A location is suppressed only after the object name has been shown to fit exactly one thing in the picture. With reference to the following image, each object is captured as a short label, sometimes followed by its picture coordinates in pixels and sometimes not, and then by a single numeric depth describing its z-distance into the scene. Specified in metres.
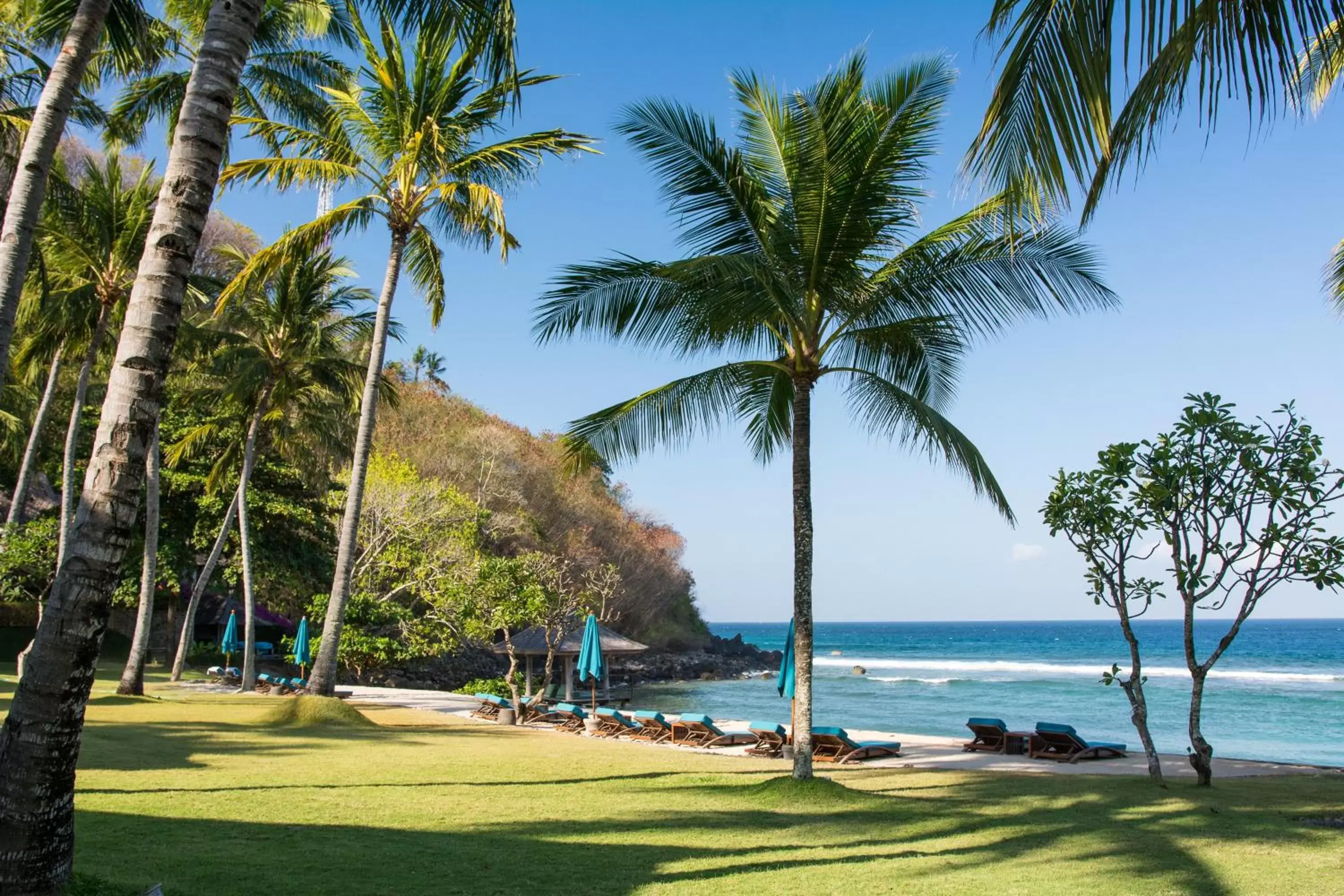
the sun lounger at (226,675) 22.98
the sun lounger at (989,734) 14.77
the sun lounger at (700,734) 15.84
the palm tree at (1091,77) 4.02
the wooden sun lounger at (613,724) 17.06
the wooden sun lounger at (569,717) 17.58
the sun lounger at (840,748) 13.62
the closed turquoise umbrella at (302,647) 23.17
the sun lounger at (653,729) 16.48
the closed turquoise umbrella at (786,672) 15.80
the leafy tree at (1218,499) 9.95
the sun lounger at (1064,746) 13.68
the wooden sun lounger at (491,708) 18.50
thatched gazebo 22.11
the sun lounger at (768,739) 14.46
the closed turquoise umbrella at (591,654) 17.56
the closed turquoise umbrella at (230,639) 26.19
